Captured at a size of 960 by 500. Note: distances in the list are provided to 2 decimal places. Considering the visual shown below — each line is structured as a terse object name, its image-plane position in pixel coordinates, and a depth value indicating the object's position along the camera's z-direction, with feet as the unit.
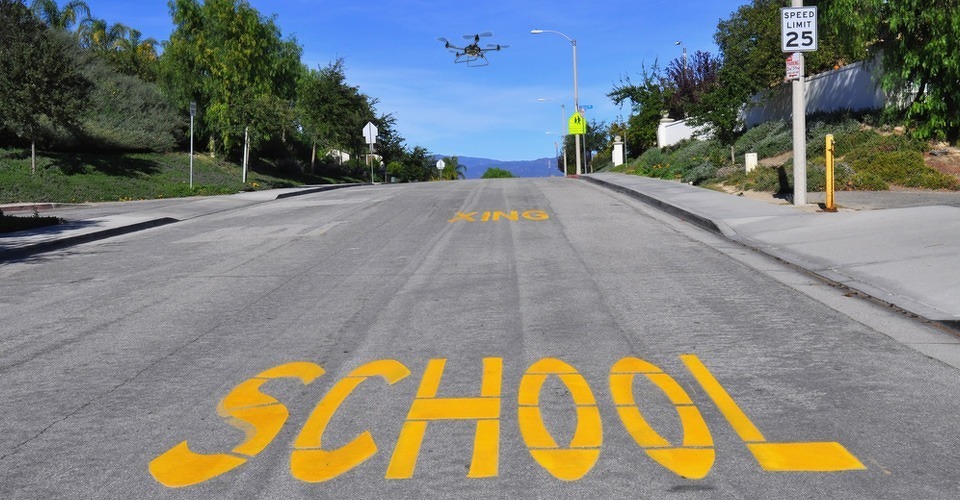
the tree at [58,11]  184.55
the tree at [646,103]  156.66
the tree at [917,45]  61.62
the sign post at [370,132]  148.96
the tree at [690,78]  140.05
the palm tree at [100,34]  216.74
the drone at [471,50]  141.94
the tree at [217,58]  130.93
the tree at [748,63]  84.94
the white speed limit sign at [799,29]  53.16
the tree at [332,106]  174.81
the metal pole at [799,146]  54.08
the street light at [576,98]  163.12
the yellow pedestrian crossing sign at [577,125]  160.86
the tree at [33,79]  91.50
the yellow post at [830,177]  50.03
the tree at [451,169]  326.24
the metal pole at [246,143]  114.95
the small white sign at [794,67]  53.83
